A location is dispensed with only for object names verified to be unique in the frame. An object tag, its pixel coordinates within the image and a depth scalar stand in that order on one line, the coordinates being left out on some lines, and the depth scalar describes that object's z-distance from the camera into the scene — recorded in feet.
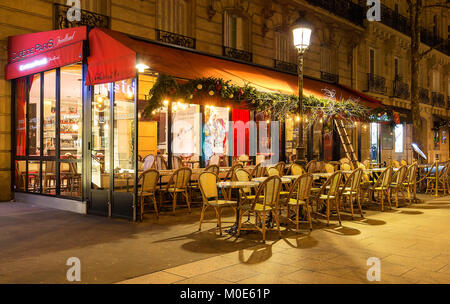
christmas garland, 24.67
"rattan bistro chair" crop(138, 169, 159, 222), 24.93
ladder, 51.49
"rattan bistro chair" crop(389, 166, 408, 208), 31.27
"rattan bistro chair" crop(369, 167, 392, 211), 29.78
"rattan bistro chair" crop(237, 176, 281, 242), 19.89
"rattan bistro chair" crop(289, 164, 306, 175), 30.27
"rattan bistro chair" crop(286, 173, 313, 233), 21.72
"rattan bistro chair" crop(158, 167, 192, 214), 27.35
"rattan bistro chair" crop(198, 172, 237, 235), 21.26
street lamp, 27.84
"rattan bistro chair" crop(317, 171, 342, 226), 24.08
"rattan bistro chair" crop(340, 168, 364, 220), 25.66
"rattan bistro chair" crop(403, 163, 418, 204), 33.82
